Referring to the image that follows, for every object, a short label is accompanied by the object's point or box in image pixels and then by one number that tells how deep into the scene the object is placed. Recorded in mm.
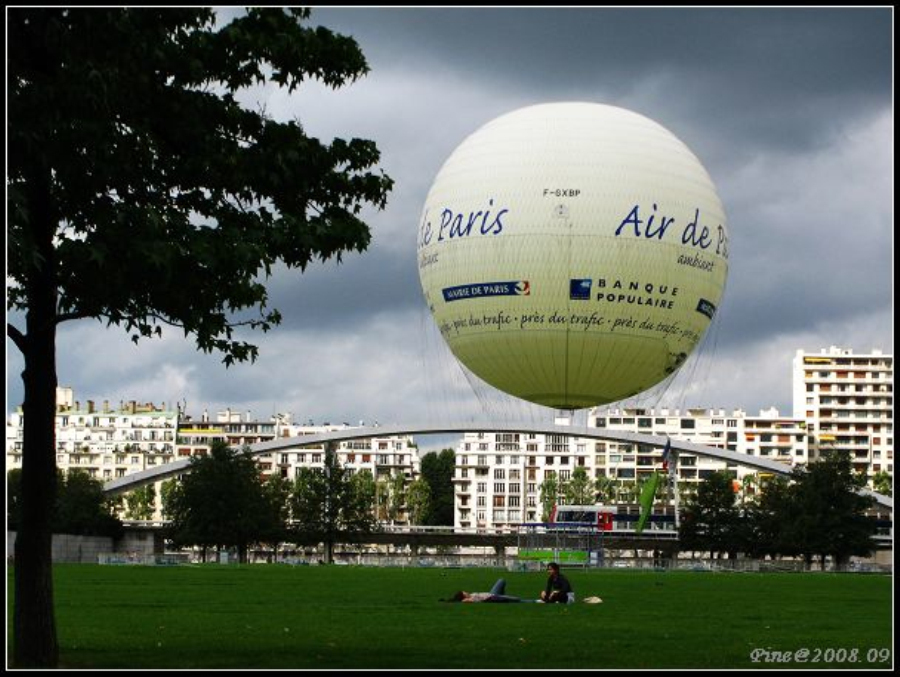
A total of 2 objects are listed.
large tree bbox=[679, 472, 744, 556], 127875
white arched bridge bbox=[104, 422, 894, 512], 168750
